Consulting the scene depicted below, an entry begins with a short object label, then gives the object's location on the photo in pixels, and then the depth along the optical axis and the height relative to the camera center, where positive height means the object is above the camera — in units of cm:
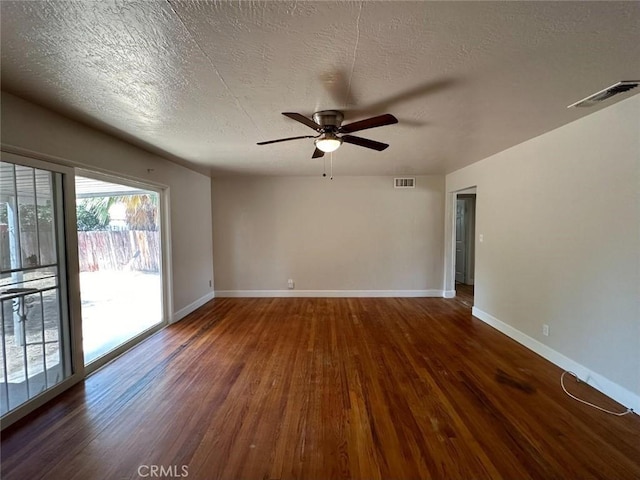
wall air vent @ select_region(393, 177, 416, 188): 525 +83
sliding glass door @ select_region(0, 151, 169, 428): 201 -46
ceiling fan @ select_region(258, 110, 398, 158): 205 +77
